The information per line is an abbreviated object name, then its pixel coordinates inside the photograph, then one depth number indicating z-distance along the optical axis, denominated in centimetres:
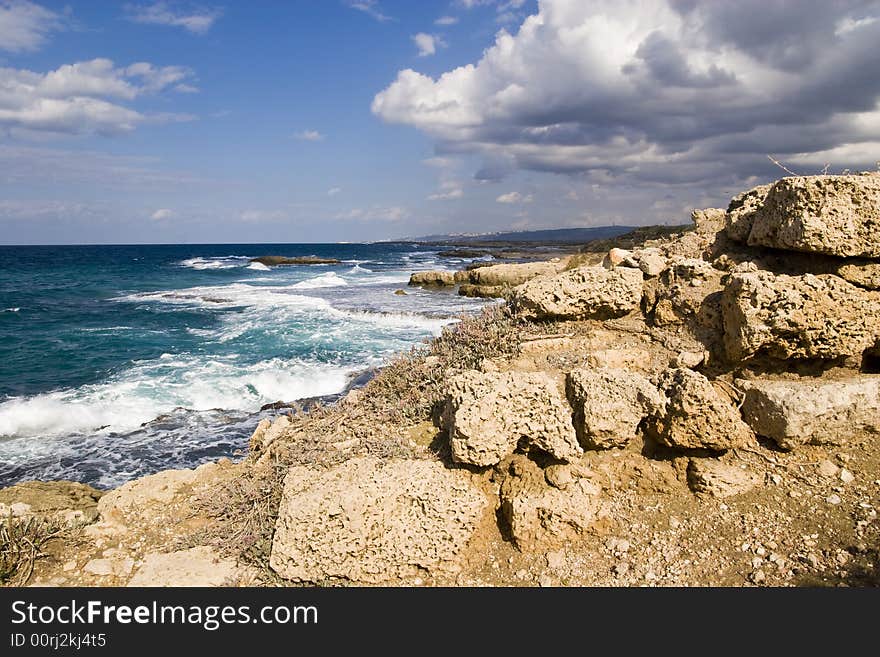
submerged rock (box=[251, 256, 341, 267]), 6569
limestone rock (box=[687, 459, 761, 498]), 392
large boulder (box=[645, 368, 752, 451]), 397
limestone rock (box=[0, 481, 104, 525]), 481
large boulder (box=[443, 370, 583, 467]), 403
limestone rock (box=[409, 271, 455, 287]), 3544
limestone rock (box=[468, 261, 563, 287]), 3039
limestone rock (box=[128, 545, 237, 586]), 393
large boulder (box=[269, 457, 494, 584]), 383
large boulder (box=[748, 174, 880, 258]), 437
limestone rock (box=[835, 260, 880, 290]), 447
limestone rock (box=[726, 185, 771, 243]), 568
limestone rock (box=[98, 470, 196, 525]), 488
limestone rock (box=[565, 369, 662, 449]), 408
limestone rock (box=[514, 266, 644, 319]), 547
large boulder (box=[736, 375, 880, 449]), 393
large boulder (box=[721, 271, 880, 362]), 413
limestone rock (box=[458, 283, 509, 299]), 2939
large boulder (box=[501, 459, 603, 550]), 387
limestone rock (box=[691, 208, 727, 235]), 667
